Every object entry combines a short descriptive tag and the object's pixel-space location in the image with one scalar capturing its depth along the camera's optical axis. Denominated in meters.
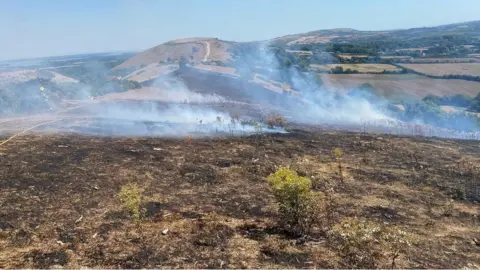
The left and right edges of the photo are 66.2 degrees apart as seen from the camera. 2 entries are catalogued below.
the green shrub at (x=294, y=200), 10.48
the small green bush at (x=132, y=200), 10.93
